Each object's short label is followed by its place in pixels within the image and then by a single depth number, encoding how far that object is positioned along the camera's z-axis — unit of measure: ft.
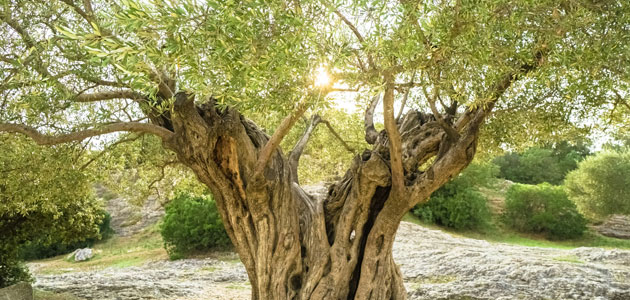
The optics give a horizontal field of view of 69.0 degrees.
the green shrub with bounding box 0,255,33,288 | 40.16
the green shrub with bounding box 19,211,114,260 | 87.05
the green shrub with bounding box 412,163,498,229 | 97.30
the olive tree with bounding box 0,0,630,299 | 13.37
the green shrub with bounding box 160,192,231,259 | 73.00
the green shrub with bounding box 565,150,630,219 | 97.76
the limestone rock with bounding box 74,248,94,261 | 80.61
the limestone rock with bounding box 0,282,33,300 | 31.73
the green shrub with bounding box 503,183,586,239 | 98.84
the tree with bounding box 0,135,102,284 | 28.48
